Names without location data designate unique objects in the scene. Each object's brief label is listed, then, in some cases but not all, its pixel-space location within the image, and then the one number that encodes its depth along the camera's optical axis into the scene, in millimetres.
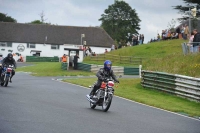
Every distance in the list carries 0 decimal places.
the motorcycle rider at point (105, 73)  16938
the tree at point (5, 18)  140300
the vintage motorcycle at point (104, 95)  16469
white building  98875
